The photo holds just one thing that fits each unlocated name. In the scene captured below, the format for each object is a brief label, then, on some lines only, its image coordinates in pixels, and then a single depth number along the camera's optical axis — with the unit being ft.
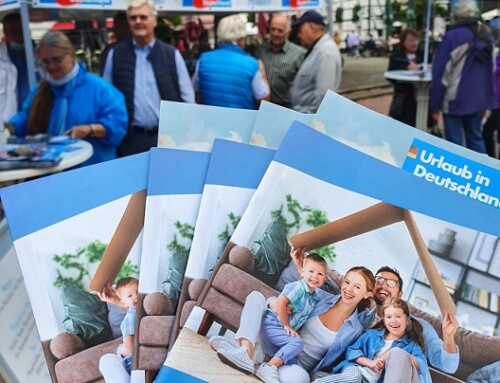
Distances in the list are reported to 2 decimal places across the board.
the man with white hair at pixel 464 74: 14.47
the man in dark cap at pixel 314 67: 12.28
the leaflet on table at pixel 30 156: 8.75
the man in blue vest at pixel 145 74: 10.87
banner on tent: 12.87
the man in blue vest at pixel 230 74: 11.78
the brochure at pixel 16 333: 2.67
